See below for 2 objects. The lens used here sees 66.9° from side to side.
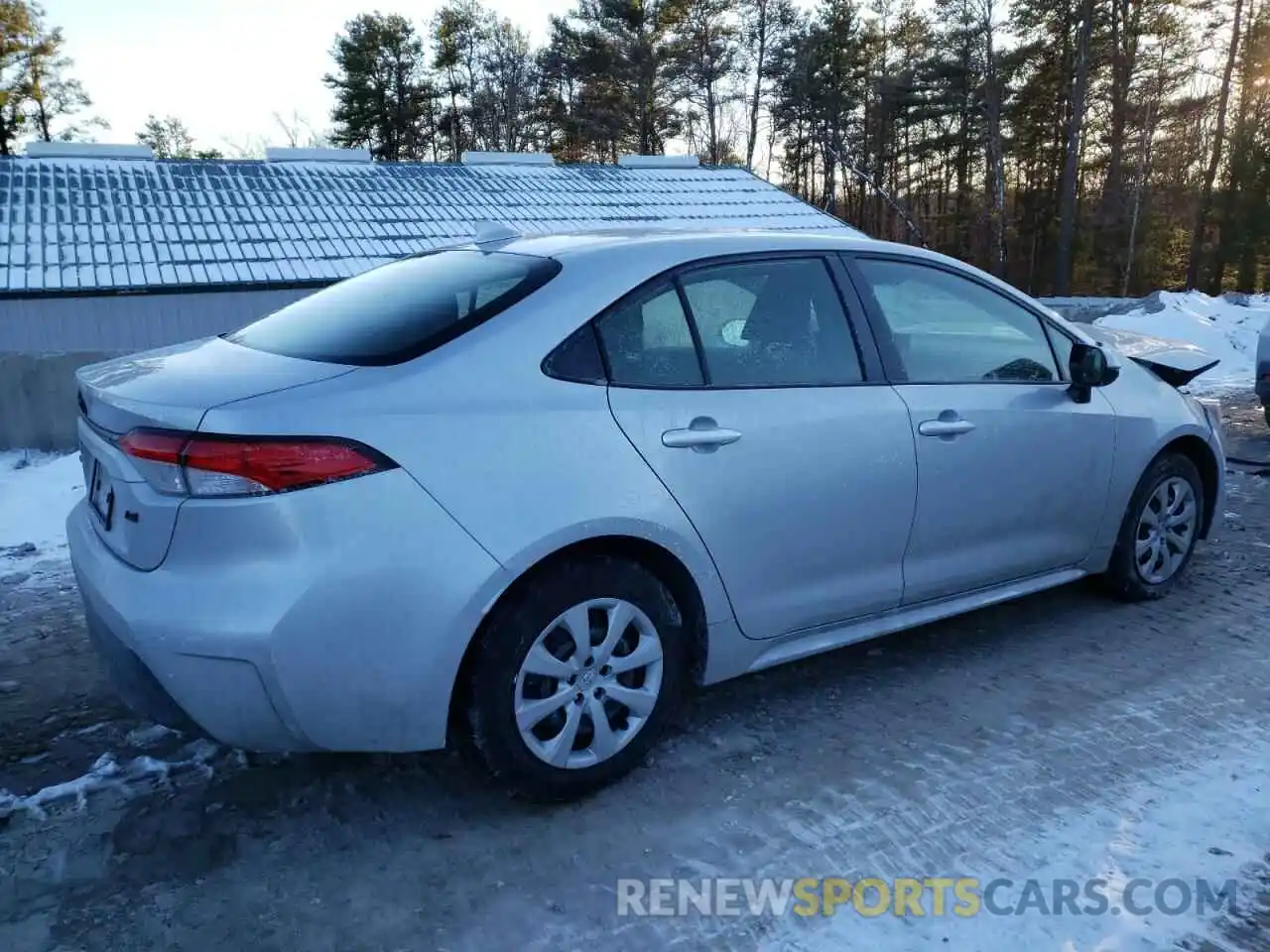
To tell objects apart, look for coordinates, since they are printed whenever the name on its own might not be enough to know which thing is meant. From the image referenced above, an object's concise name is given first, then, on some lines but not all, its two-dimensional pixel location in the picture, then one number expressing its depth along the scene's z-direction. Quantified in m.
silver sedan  2.32
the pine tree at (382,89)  38.81
